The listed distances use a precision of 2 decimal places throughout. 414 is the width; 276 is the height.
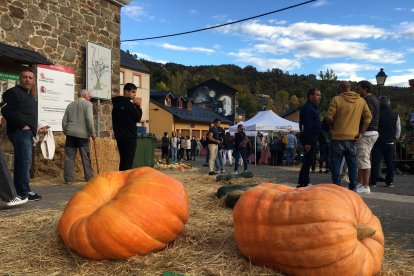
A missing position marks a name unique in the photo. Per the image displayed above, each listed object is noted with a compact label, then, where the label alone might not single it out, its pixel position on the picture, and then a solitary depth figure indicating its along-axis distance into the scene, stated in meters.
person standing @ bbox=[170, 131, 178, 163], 23.11
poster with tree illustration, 10.31
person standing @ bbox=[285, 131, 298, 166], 18.94
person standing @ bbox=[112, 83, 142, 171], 6.20
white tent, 21.23
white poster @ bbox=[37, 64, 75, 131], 9.00
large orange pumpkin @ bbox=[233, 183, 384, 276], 2.45
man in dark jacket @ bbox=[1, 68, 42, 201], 5.24
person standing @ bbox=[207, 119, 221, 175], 11.91
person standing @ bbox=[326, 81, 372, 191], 6.20
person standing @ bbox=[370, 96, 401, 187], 8.45
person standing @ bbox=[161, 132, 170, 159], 25.31
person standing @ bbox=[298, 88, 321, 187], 6.99
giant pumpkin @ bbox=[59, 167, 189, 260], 2.80
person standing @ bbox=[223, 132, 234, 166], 15.07
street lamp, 15.18
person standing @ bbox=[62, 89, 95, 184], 7.53
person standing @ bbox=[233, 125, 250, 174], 12.56
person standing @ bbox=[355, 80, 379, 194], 6.82
